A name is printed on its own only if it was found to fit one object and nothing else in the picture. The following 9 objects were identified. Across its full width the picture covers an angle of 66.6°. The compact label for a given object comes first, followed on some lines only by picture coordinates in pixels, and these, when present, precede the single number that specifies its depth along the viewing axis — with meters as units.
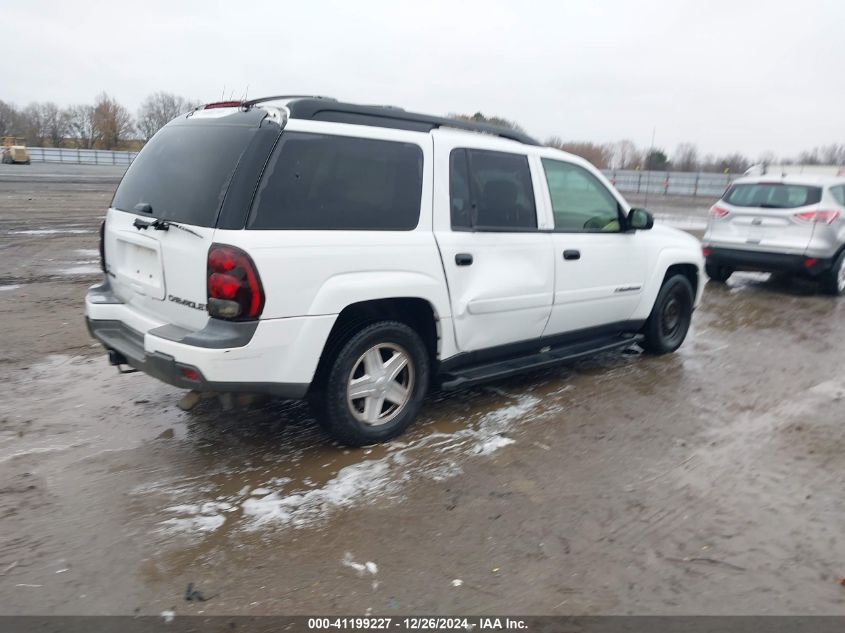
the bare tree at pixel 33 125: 68.62
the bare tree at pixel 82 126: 68.44
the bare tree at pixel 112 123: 67.12
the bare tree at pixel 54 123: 68.56
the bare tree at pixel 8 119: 68.75
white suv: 3.31
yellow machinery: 41.81
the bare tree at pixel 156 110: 65.44
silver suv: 8.80
